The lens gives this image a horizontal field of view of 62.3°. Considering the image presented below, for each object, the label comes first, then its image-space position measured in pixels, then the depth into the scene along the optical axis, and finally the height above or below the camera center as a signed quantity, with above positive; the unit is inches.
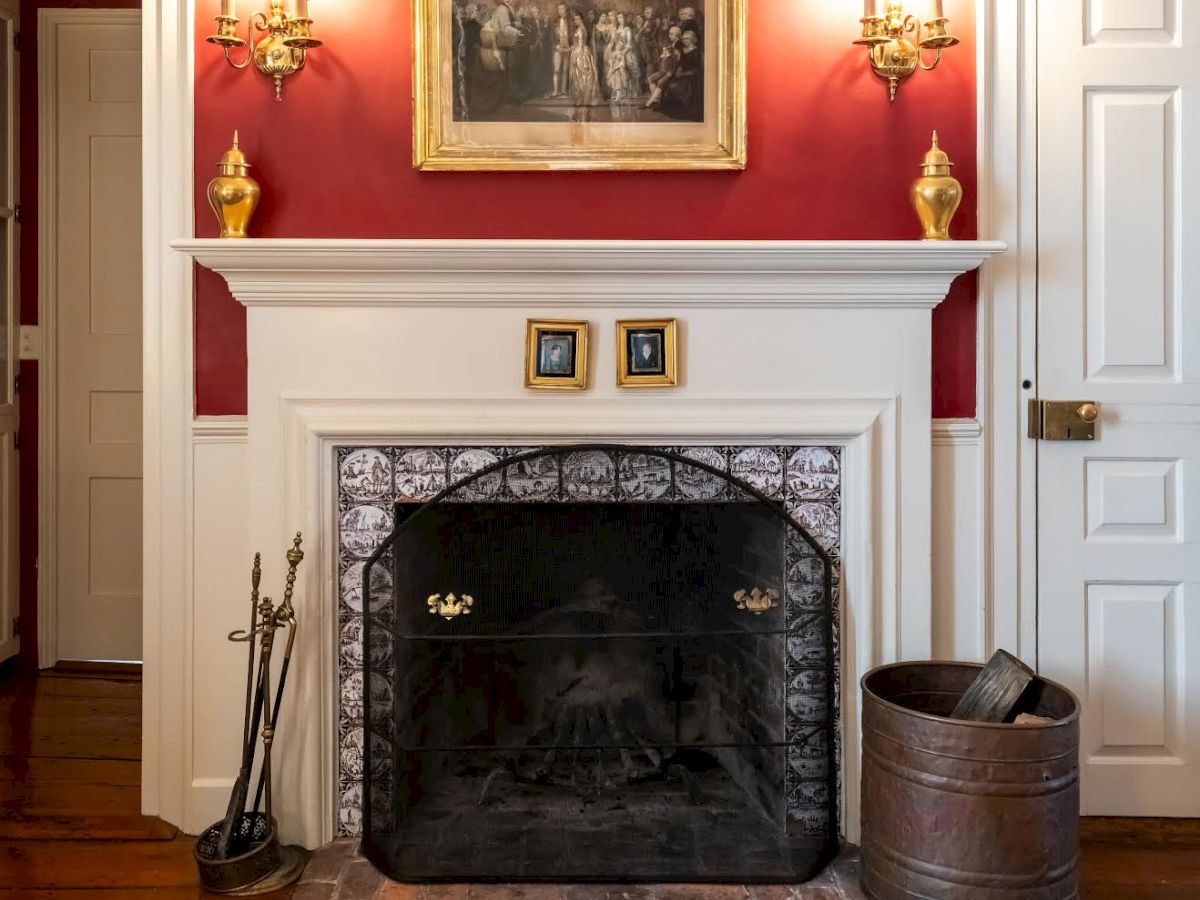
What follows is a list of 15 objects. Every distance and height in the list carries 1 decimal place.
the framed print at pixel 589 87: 87.1 +31.6
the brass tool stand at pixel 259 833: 79.9 -32.6
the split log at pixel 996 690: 76.7 -19.5
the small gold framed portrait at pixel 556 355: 84.7 +7.7
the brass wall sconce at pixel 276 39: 83.9 +34.6
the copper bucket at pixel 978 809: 71.8 -26.8
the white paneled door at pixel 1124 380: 88.8 +5.7
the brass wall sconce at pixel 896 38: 85.4 +35.1
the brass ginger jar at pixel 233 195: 83.5 +21.1
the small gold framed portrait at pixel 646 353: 84.9 +7.8
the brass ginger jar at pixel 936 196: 84.1 +21.1
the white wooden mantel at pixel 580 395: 84.2 +5.3
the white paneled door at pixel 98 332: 137.3 +16.0
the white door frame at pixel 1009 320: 88.4 +11.1
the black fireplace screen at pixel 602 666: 84.4 -19.6
